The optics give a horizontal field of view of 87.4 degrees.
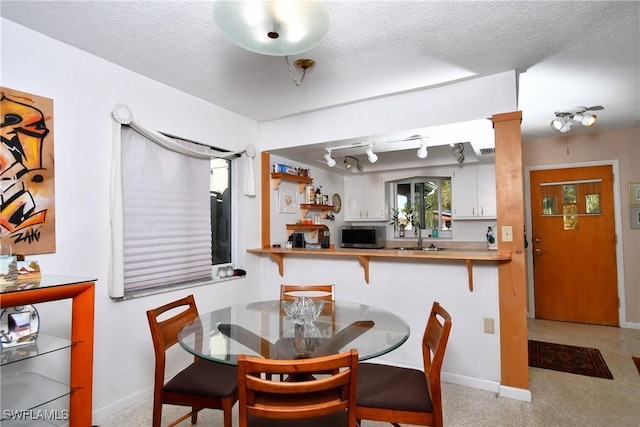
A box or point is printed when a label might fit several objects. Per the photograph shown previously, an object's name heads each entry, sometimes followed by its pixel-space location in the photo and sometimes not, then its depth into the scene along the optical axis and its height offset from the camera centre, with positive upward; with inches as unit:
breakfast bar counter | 99.5 -12.7
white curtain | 92.0 +4.5
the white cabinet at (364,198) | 213.0 +13.4
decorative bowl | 72.7 -20.0
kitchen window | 203.6 +7.7
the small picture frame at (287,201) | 157.5 +9.1
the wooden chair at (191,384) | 64.7 -32.5
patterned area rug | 116.8 -54.7
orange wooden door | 168.1 -16.0
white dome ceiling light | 55.2 +34.1
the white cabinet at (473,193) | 182.4 +13.2
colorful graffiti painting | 72.6 +11.9
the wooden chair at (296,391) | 44.1 -23.5
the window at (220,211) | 130.2 +4.2
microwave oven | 199.6 -11.1
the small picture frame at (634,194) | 161.5 +9.2
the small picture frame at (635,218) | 161.2 -2.4
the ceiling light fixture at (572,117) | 132.9 +39.8
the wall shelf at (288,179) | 149.9 +19.5
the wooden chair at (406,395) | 59.7 -33.3
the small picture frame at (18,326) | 59.2 -18.4
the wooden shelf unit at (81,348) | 61.6 -23.1
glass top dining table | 61.1 -24.1
